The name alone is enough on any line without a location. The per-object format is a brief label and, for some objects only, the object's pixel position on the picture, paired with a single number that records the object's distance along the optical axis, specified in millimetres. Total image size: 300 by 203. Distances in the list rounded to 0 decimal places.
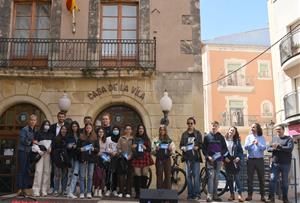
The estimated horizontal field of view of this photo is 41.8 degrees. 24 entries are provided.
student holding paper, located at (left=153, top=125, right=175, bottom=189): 9398
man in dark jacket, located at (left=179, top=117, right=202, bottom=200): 9383
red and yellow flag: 13016
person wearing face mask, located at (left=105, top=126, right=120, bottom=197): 9523
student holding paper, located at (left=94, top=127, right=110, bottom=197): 9406
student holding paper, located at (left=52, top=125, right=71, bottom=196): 9211
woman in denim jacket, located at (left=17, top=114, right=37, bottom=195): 9031
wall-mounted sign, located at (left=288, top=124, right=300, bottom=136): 18547
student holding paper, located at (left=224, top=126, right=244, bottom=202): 9453
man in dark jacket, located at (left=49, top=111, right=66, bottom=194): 9639
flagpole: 13219
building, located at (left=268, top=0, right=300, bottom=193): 19109
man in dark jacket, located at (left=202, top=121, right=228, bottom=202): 9195
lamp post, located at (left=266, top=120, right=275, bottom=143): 26964
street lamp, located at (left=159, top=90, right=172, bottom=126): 11930
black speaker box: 6434
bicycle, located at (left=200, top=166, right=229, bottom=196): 9802
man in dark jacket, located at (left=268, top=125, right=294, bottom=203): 9367
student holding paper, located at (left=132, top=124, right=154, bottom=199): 9391
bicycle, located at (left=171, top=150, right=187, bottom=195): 10430
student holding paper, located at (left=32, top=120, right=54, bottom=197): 9352
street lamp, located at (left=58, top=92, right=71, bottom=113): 12203
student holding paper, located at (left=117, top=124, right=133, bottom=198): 9438
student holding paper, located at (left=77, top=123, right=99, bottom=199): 9141
